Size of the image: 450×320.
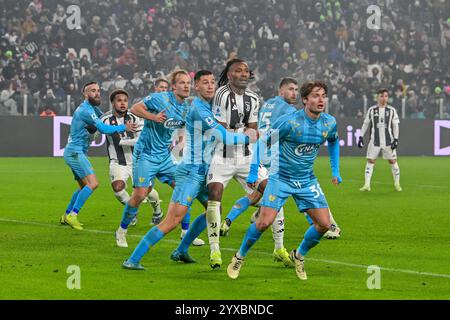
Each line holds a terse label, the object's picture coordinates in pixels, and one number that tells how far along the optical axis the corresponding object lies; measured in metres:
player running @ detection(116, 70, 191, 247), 12.42
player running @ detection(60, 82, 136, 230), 15.20
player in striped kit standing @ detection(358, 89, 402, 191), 23.12
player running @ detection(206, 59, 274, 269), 10.95
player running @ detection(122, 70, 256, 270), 10.59
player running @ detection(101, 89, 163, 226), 15.16
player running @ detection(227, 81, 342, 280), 10.24
